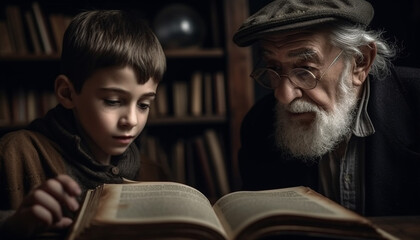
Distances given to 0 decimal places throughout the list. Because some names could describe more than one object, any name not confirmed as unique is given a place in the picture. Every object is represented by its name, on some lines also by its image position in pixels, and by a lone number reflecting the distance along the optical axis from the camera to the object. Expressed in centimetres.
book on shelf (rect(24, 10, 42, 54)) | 233
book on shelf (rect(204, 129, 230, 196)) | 245
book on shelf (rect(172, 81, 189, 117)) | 248
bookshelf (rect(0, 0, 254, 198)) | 238
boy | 118
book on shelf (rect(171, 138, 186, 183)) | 246
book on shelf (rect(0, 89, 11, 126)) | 236
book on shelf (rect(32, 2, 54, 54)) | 232
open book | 71
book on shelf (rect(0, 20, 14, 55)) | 231
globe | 239
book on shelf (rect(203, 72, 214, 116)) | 247
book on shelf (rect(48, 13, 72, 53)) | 235
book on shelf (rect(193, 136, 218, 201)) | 245
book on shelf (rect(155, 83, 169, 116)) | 249
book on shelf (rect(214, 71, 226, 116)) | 245
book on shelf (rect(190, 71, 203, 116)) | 246
